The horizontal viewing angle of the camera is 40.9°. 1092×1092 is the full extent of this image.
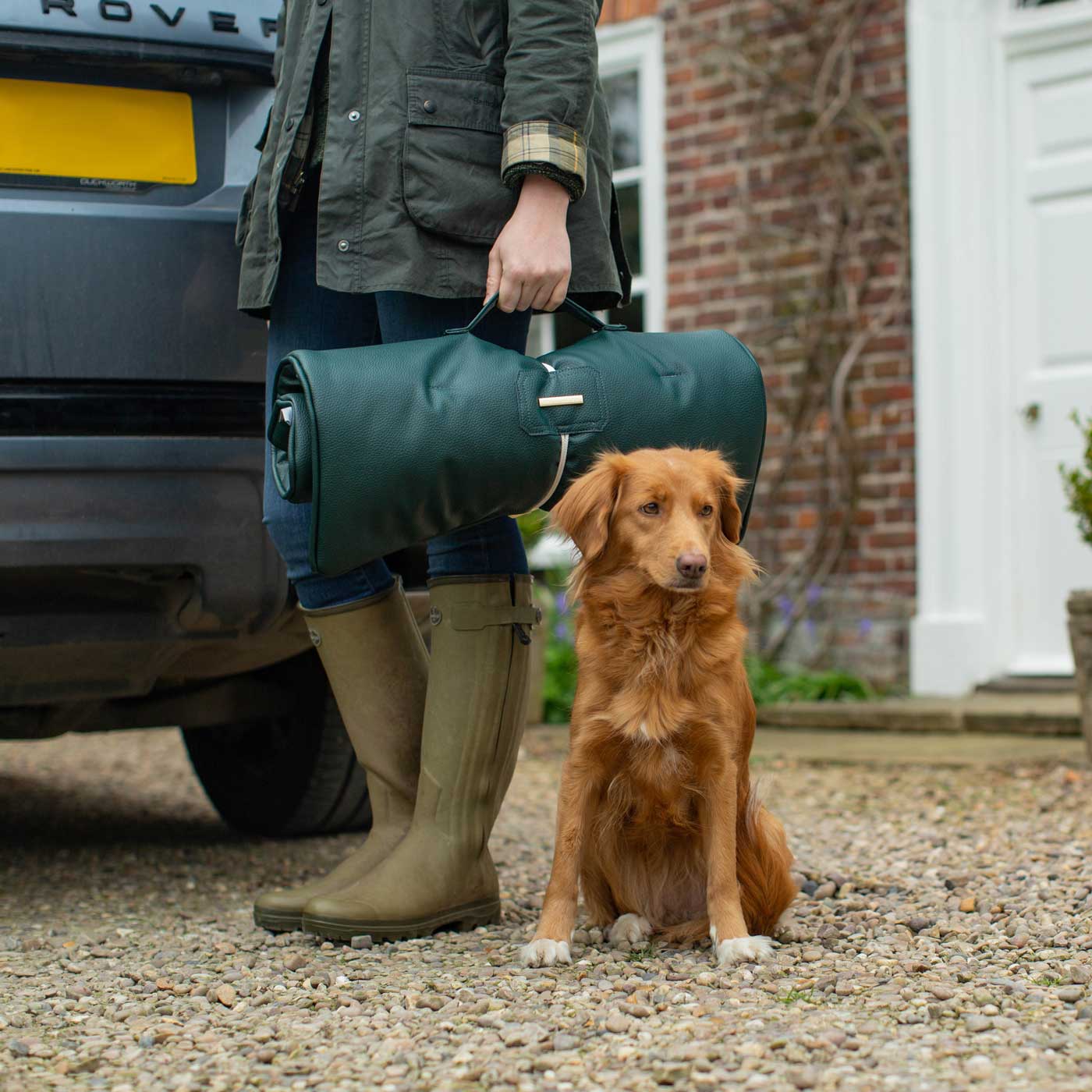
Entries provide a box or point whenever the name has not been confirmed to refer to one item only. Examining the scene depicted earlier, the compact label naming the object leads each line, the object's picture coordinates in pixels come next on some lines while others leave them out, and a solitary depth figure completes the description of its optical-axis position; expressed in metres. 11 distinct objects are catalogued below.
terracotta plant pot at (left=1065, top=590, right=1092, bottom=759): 4.38
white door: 5.90
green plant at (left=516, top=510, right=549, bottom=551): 6.65
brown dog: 2.37
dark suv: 2.56
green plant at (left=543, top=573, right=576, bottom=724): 6.27
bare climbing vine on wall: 6.30
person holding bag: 2.38
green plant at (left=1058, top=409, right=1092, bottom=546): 4.39
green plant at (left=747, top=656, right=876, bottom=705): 6.09
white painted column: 6.00
